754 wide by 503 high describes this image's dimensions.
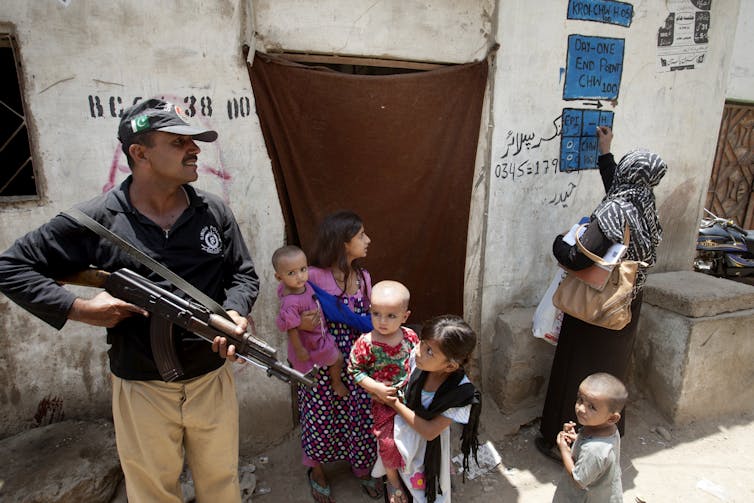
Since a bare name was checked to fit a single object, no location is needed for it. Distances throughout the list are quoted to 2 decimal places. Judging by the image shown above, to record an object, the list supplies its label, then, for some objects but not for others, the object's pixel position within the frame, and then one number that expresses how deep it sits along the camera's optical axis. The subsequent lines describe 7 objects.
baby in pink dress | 2.40
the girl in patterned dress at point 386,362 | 2.22
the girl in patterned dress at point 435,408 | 2.07
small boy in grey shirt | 2.12
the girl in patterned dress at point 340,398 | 2.54
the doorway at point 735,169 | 7.79
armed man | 1.73
